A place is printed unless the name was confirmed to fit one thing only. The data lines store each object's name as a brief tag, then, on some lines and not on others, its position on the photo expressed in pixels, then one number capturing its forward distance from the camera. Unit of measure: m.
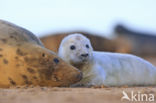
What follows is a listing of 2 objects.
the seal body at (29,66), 7.93
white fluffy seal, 10.76
